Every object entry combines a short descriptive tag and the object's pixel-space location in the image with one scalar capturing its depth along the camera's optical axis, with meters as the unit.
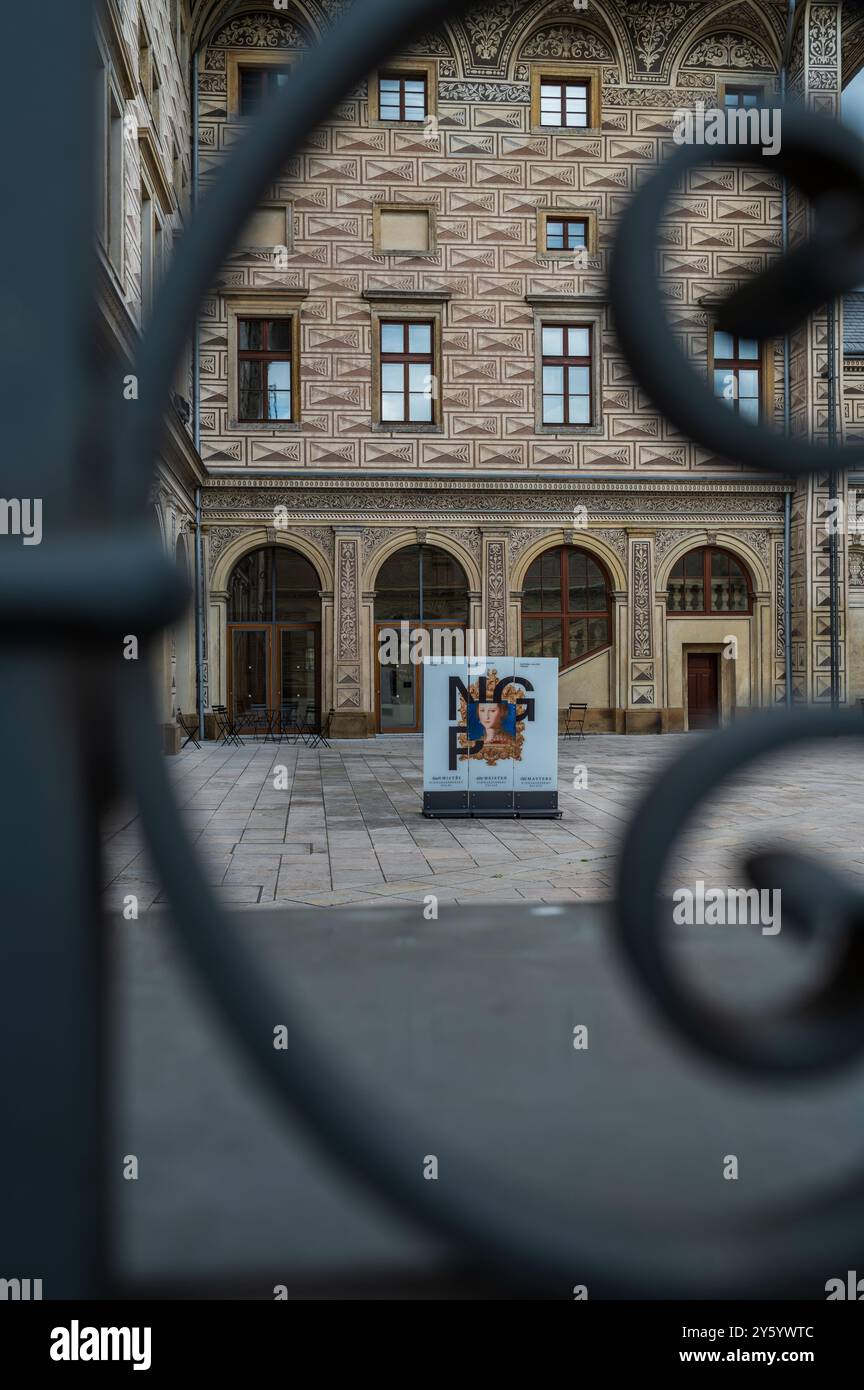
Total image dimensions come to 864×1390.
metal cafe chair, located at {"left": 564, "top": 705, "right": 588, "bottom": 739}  20.88
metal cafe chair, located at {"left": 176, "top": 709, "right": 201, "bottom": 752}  18.59
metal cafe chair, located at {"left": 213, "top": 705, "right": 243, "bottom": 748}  19.00
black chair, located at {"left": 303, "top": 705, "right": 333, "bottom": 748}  18.97
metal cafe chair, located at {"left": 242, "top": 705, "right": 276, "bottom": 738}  20.05
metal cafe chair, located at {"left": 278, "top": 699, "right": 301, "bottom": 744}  20.58
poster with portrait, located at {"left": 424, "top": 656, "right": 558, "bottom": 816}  9.54
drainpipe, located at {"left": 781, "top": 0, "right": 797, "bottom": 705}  21.38
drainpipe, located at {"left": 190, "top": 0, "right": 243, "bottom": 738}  19.84
